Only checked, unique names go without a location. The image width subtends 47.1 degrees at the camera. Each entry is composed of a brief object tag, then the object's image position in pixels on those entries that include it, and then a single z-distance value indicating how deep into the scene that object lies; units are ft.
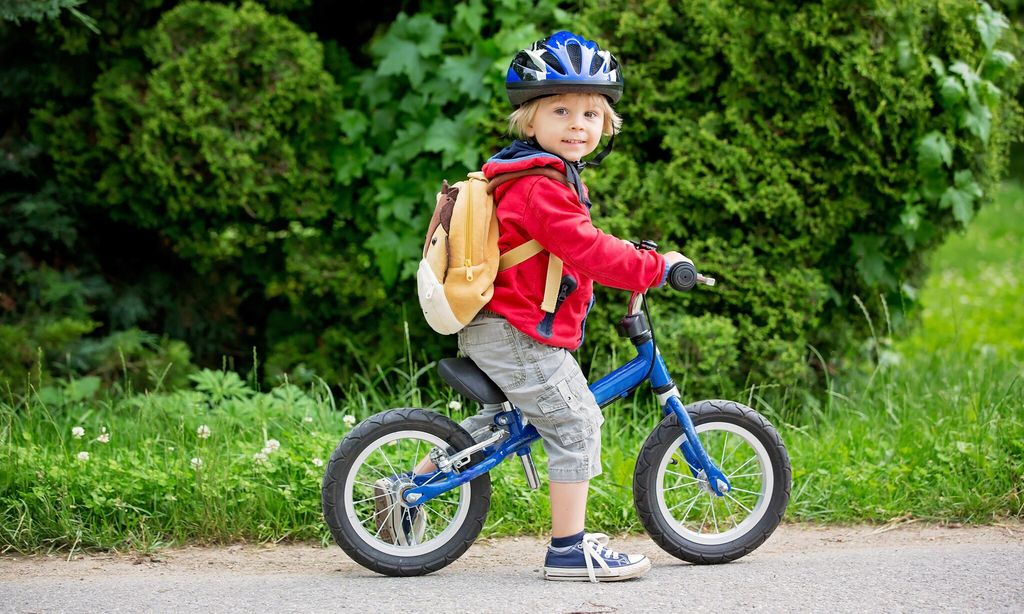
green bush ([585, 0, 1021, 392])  16.52
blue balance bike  11.88
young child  11.34
